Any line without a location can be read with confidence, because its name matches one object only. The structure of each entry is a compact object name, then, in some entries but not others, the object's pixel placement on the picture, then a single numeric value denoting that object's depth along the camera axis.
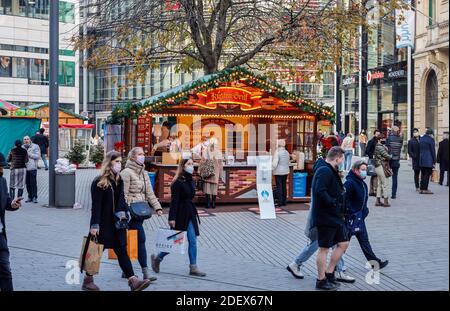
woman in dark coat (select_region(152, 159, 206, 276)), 8.60
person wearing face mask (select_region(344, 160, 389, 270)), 8.35
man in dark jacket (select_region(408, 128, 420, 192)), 19.52
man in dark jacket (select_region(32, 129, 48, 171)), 29.20
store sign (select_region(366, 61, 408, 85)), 37.22
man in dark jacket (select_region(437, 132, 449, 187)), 20.45
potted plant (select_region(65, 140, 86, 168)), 31.33
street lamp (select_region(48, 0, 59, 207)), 16.42
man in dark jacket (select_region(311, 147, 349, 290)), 7.62
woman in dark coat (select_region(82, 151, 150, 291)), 7.66
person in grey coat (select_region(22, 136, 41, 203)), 17.19
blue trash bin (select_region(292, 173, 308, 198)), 17.41
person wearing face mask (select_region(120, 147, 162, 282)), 8.36
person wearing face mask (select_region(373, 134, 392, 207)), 16.25
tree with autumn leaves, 19.28
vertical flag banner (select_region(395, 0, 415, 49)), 33.06
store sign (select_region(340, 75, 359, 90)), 44.79
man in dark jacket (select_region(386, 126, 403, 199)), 17.75
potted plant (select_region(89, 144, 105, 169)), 31.30
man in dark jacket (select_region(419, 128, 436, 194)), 19.09
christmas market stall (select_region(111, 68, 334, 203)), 16.56
